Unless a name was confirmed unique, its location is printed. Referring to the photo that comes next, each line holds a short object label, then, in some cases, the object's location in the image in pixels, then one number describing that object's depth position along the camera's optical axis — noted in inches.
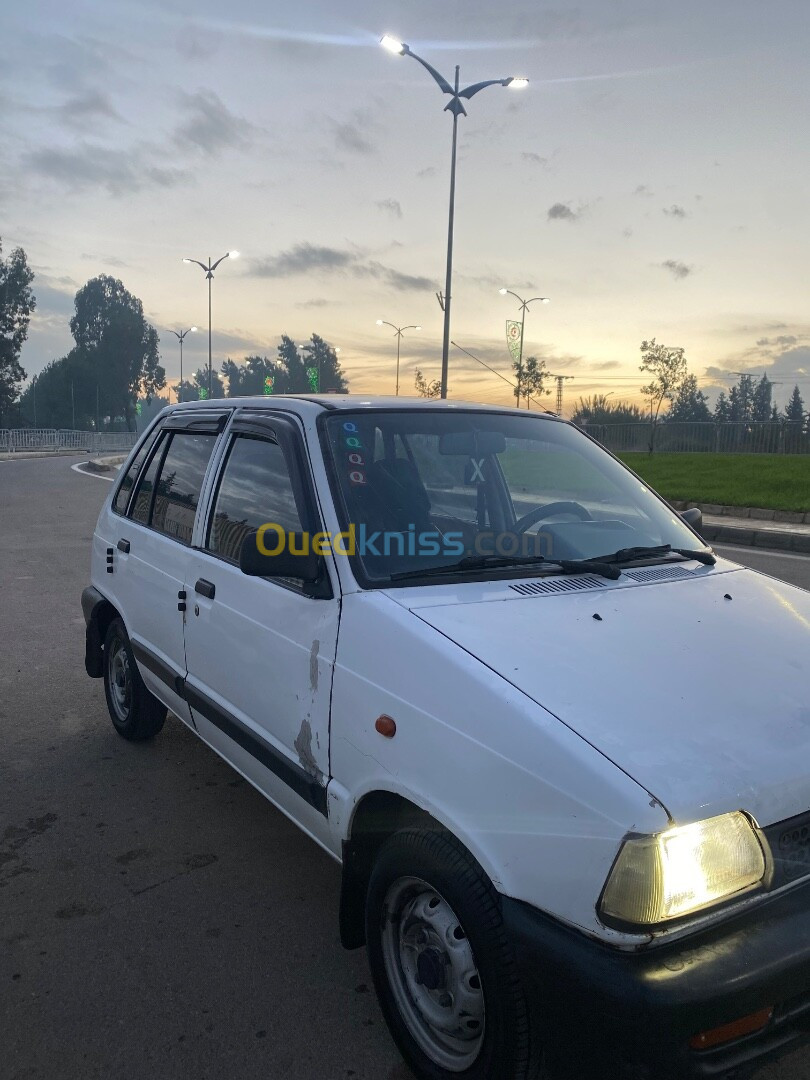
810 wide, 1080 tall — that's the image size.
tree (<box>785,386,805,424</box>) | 3730.8
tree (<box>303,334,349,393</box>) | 4037.4
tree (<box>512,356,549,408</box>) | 1733.5
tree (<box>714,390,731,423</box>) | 4231.8
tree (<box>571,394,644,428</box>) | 1990.7
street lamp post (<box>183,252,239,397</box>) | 1661.9
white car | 66.8
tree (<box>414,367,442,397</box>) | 2738.9
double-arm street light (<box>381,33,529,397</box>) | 745.6
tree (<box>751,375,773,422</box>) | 4282.5
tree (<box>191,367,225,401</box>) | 3252.0
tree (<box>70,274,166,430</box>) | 4340.6
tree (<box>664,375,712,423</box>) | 3592.5
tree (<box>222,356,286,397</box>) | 5674.2
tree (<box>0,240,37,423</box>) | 2901.1
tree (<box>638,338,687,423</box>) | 1434.5
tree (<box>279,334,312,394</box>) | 4672.7
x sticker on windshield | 128.6
